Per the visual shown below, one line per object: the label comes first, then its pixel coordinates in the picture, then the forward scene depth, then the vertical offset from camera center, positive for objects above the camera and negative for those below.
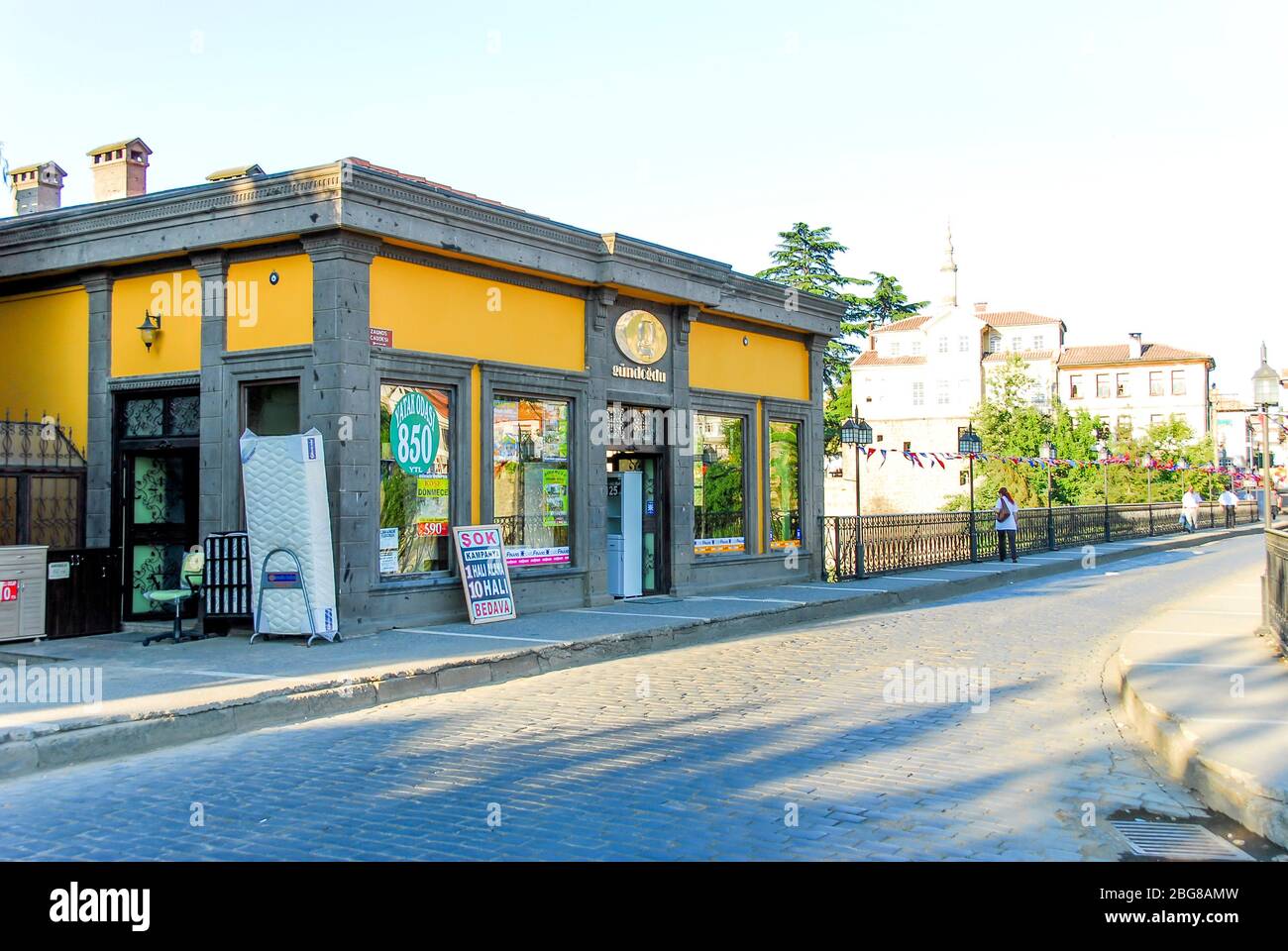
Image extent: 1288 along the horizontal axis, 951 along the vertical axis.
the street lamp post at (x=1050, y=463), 30.28 +1.27
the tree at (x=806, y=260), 62.47 +14.13
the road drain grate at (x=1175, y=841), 5.48 -1.76
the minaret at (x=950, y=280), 84.19 +17.25
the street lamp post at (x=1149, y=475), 43.65 +1.21
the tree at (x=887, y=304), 74.25 +13.87
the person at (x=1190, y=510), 39.94 -0.34
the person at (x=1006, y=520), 26.23 -0.40
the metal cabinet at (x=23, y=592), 11.66 -0.81
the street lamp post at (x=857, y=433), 22.16 +1.47
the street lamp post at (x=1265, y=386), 19.03 +2.00
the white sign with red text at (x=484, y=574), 13.34 -0.78
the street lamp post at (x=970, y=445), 26.90 +1.50
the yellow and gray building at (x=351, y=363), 12.29 +1.88
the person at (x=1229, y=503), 44.06 -0.13
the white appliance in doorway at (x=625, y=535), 16.53 -0.40
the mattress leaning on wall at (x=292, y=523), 11.75 -0.10
